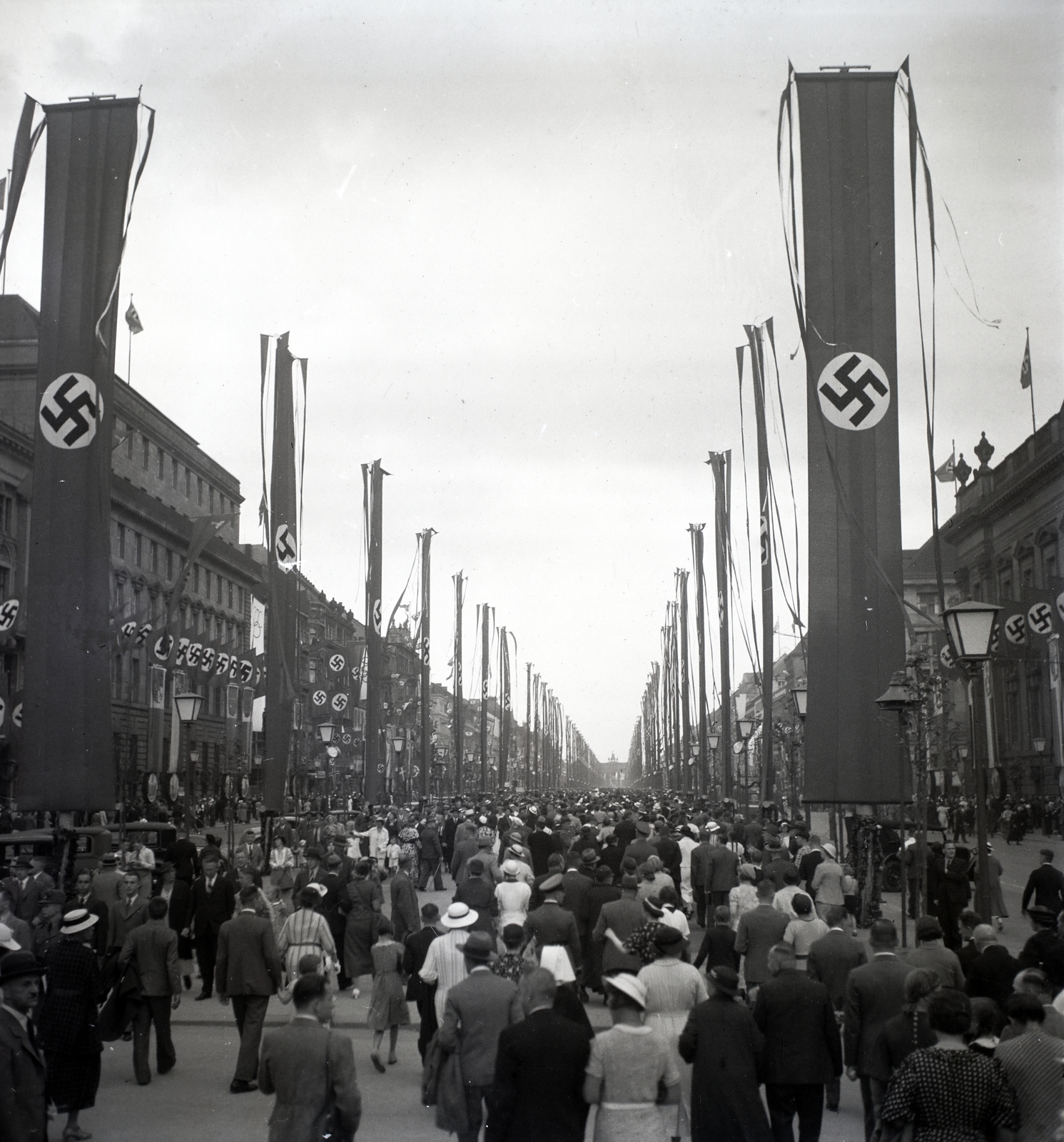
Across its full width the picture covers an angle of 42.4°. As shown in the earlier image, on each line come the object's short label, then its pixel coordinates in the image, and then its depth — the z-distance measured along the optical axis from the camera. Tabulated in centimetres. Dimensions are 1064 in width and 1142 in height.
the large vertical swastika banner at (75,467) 1541
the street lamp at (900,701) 1502
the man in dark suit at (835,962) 1073
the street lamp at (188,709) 2494
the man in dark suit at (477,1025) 844
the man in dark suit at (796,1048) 826
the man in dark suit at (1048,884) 1745
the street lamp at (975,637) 1241
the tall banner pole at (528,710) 11450
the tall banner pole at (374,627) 3666
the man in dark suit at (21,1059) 721
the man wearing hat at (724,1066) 746
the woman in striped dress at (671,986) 853
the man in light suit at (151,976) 1190
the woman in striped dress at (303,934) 1280
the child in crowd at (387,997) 1255
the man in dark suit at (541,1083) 688
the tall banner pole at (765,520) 2883
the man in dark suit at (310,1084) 748
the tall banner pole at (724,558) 3881
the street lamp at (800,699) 2631
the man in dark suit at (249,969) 1205
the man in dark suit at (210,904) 1630
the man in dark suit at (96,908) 1421
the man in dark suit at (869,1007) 910
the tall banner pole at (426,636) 5066
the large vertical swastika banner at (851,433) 1555
